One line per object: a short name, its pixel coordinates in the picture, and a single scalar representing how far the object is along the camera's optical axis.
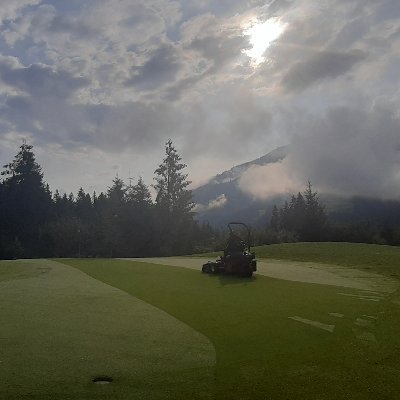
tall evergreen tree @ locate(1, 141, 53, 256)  77.69
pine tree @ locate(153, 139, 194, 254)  65.44
